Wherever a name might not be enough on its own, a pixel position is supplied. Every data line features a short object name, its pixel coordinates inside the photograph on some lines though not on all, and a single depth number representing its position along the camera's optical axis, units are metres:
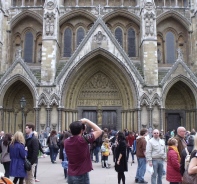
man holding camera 4.32
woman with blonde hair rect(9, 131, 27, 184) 6.83
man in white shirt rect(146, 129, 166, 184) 7.70
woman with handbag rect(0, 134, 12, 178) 8.49
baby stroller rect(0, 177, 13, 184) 3.88
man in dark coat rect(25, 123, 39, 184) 7.16
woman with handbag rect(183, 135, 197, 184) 3.79
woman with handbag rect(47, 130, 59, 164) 14.14
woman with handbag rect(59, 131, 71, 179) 10.15
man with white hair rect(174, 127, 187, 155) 6.54
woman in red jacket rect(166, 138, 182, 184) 6.08
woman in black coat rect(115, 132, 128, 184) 8.38
